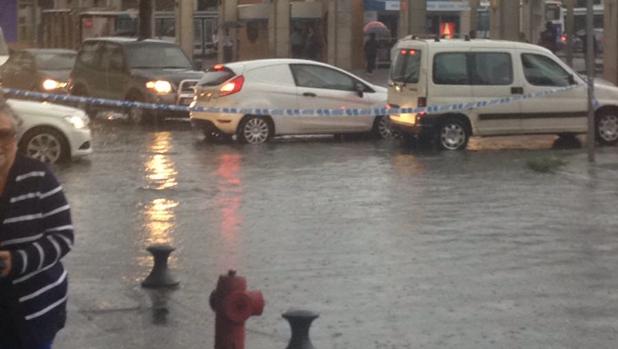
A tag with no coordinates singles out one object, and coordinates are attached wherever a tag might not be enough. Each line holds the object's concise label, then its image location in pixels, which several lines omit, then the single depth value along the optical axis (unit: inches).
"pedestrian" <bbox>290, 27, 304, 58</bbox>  2399.1
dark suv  1115.9
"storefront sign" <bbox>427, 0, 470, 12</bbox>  2437.3
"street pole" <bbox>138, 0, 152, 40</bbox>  1583.4
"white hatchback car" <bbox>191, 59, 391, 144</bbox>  925.2
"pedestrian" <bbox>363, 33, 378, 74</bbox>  2149.4
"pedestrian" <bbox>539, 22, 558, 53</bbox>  1859.0
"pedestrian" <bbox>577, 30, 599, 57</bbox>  2221.5
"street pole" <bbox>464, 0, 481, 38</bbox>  2439.7
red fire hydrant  283.1
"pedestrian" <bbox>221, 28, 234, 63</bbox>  2463.1
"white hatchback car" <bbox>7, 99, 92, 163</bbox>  770.8
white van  862.5
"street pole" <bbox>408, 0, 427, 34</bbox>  1939.2
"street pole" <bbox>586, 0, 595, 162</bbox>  760.2
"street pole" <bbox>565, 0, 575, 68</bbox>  1408.7
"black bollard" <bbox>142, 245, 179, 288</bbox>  407.8
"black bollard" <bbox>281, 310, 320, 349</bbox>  299.9
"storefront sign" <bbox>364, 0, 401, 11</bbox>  2529.5
